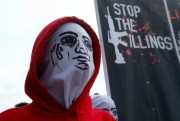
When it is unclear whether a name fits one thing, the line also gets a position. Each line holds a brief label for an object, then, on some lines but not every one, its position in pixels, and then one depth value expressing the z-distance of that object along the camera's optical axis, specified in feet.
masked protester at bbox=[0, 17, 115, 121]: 2.30
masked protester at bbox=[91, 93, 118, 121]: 4.67
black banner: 5.04
